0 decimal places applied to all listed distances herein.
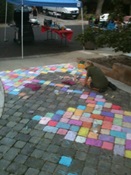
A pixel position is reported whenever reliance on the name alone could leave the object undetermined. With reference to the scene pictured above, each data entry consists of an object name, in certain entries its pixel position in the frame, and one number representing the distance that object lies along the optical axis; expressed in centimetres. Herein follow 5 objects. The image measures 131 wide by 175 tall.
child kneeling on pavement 511
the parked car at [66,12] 2115
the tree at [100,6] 2320
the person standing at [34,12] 1962
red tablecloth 950
